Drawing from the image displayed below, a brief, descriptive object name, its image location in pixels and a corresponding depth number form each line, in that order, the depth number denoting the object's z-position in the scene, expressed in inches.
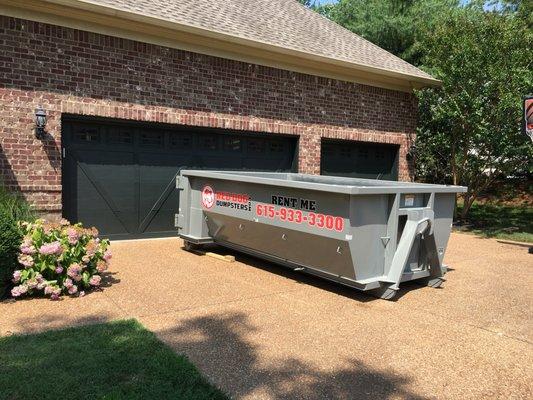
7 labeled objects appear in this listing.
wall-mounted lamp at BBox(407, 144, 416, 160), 529.3
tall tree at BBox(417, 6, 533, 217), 425.4
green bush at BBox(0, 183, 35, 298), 194.9
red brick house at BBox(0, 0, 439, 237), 301.1
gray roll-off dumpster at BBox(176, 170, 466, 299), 204.5
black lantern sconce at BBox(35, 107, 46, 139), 295.6
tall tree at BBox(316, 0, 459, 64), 732.7
